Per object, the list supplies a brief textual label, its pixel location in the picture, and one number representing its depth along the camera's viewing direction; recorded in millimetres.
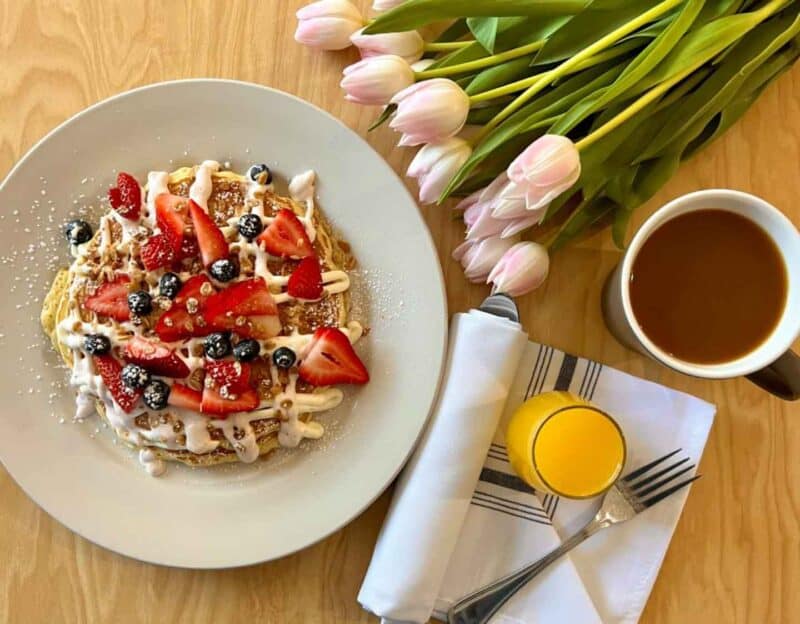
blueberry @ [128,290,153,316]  1088
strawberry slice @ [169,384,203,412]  1102
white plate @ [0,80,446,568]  1122
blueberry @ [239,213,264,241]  1109
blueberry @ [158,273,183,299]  1096
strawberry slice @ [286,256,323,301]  1118
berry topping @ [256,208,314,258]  1116
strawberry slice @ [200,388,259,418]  1095
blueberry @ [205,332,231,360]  1085
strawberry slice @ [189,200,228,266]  1108
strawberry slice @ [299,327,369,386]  1113
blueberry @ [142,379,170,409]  1082
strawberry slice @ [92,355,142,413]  1093
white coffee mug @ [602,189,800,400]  1002
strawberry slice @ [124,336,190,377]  1094
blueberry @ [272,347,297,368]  1101
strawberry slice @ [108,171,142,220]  1122
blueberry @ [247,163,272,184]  1146
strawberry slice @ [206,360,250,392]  1091
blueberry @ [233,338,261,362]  1081
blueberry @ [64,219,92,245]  1144
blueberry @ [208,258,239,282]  1089
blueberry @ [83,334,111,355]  1093
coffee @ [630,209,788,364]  1051
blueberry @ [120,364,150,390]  1077
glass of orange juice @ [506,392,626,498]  1052
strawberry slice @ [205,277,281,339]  1095
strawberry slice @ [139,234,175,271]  1104
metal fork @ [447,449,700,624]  1147
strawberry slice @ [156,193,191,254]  1110
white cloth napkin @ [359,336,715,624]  1165
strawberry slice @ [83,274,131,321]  1110
